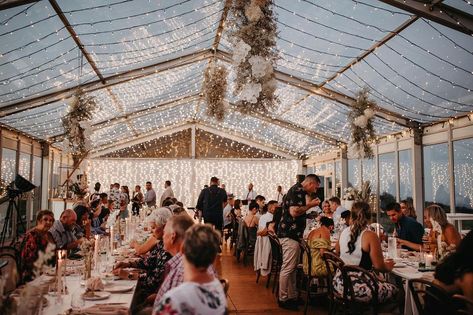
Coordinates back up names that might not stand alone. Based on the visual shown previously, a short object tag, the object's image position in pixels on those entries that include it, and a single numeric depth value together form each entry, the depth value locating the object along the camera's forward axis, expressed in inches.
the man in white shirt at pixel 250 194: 624.2
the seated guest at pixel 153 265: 136.0
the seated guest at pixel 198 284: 66.2
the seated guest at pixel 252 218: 320.5
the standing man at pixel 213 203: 336.2
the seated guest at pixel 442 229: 177.5
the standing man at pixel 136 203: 572.7
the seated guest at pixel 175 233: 112.7
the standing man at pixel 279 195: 630.1
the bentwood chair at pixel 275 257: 222.4
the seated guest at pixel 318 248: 190.7
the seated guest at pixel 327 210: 341.1
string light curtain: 757.9
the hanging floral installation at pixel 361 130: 326.0
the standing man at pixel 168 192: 517.8
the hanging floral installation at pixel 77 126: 306.7
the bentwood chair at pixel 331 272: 151.5
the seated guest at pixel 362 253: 149.0
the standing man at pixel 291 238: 205.0
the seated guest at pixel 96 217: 263.7
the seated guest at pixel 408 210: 263.3
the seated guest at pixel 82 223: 222.4
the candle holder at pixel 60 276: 101.6
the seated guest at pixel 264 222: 262.9
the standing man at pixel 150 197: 543.4
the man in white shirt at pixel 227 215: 431.5
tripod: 291.3
